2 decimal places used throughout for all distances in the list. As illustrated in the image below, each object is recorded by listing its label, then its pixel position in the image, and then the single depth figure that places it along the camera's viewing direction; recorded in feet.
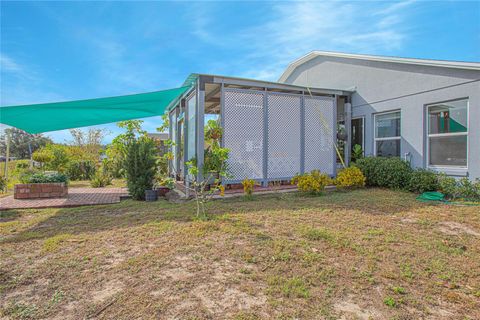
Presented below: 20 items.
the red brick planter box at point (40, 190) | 24.99
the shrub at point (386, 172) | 25.18
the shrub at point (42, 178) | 26.17
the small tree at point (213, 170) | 17.71
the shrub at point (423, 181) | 23.54
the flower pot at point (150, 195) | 24.85
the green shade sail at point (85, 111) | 20.46
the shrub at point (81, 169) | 43.47
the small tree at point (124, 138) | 25.82
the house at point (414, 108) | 22.22
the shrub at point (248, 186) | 23.29
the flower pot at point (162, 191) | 28.02
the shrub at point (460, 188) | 20.86
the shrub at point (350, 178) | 26.05
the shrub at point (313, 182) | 23.70
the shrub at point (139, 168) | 25.17
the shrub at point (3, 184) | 29.84
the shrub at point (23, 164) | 43.92
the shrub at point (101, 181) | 33.63
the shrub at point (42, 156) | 36.58
